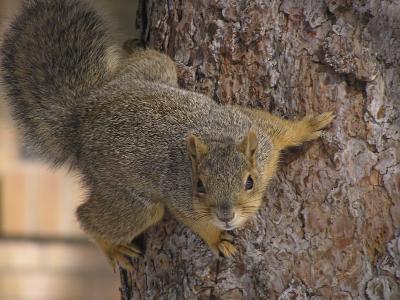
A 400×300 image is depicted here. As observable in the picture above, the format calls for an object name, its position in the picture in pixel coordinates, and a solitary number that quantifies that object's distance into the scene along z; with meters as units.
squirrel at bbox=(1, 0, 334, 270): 4.46
